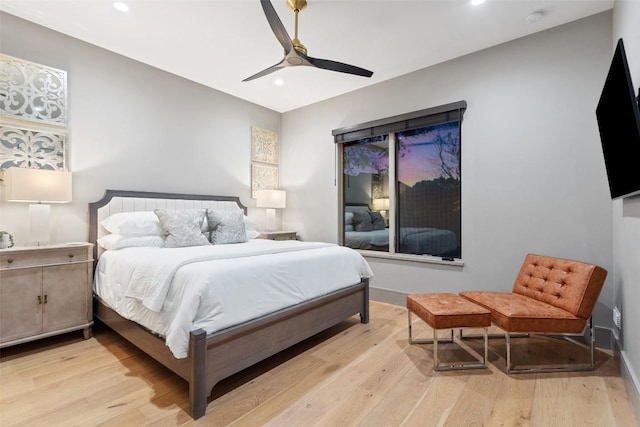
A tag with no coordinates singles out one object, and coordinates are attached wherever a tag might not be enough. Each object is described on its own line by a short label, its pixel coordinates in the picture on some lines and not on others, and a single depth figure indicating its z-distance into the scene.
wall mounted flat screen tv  1.56
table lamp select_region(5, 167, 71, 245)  2.46
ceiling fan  2.03
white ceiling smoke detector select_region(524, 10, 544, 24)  2.58
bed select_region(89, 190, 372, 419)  1.74
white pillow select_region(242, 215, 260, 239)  3.84
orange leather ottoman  2.18
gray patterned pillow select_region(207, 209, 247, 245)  3.24
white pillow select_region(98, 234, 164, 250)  2.80
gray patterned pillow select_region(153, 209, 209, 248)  2.90
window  3.50
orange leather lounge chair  2.11
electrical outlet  2.19
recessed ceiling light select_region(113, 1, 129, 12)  2.51
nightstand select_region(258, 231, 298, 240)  4.26
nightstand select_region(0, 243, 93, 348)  2.31
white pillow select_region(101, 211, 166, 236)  2.86
